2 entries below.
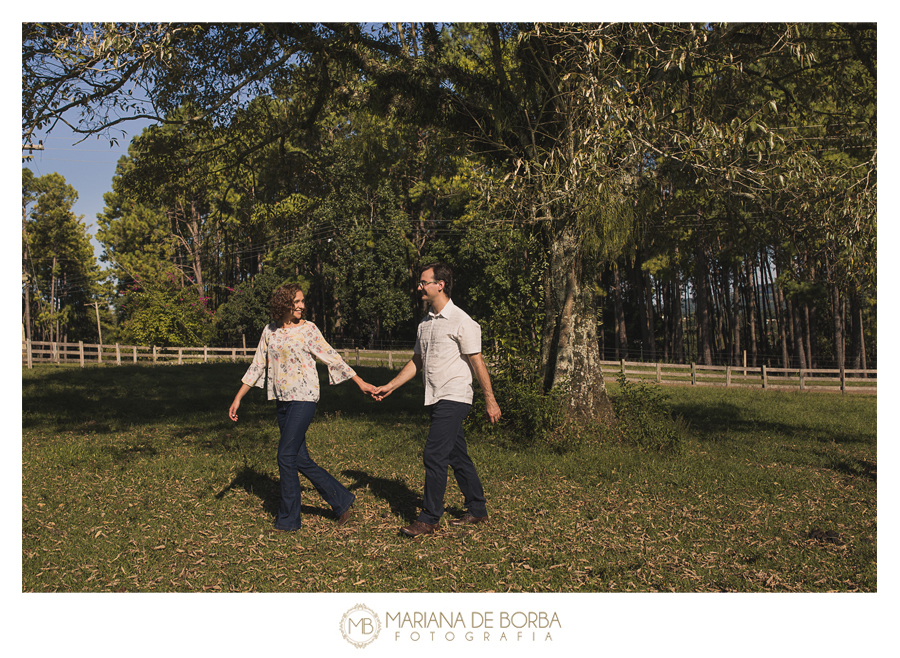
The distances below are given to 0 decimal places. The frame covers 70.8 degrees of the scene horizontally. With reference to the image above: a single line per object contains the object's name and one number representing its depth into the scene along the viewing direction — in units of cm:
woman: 484
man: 476
